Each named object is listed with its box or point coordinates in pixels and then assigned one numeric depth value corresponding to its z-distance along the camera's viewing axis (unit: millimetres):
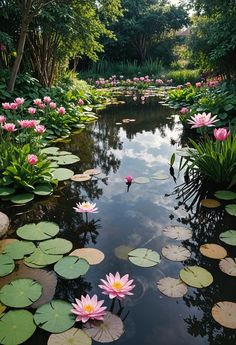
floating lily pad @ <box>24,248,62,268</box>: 1911
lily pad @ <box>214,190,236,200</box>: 2740
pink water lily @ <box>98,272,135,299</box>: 1488
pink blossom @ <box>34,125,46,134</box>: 3220
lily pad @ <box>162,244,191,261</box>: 2010
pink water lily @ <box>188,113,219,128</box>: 2808
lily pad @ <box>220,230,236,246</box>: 2124
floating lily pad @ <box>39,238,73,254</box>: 2034
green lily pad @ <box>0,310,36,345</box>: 1370
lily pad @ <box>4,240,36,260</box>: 1981
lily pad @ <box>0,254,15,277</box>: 1822
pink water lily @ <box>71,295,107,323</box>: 1425
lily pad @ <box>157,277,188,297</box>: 1698
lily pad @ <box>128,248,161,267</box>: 1939
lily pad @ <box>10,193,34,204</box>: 2678
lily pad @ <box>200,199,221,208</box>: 2696
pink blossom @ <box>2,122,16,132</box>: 3098
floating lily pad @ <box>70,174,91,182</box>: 3306
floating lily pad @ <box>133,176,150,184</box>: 3285
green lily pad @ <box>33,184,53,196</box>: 2834
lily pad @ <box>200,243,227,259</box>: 1995
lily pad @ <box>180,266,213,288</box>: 1744
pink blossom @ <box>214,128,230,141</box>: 2668
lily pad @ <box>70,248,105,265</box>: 1975
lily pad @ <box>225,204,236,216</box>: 2489
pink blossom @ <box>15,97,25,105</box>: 3590
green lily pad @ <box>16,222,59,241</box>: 2189
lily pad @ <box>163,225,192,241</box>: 2234
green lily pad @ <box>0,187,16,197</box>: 2736
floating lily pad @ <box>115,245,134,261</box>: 2029
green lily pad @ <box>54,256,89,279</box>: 1813
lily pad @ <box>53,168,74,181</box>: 3229
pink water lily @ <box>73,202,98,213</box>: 2234
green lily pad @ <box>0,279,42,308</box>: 1580
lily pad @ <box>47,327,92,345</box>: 1368
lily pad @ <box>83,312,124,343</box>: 1406
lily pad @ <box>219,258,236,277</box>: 1827
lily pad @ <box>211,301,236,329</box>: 1467
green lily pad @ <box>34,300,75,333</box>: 1437
